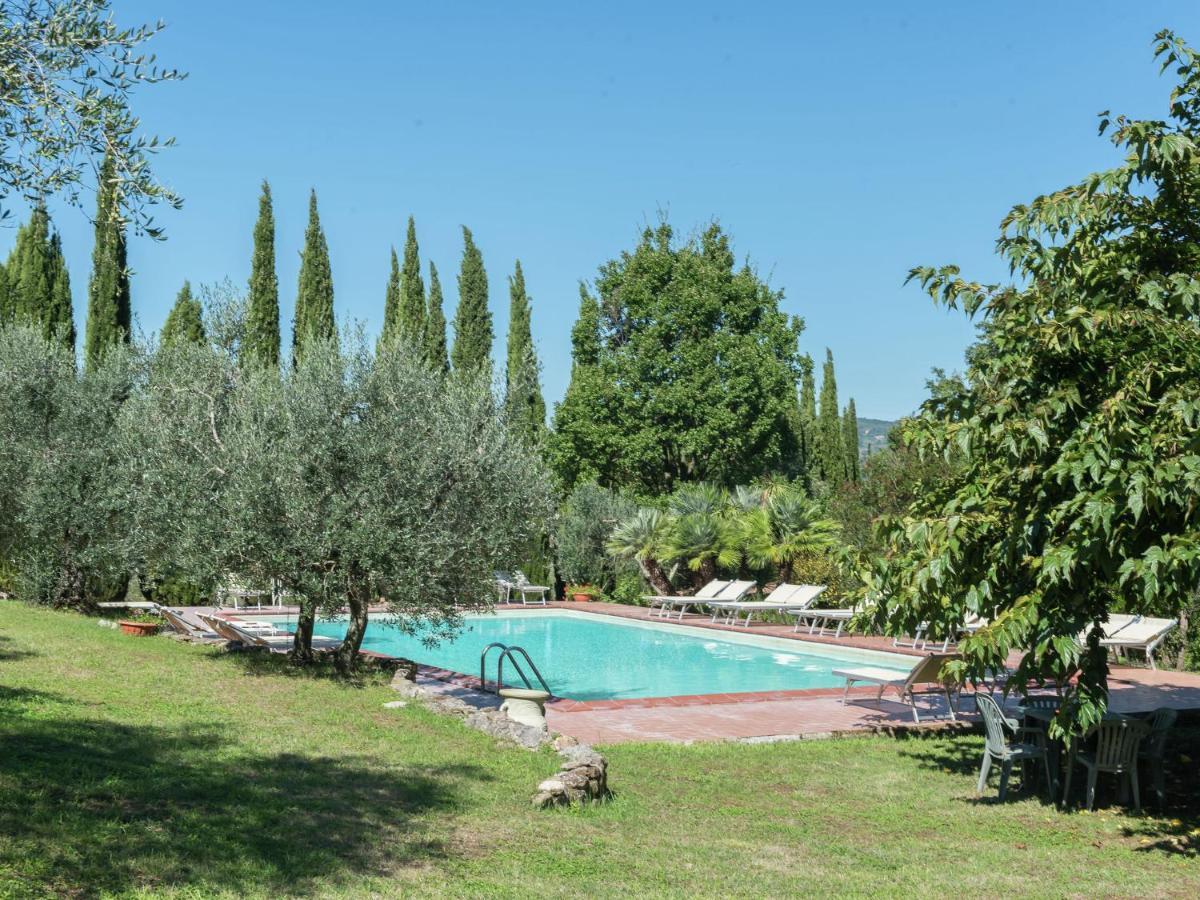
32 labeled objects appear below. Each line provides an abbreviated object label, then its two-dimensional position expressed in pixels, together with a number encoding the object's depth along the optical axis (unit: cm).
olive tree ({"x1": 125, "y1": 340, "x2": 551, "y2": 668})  1297
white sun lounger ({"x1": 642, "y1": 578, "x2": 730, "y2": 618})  2577
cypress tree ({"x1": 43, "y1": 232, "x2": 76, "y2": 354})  3575
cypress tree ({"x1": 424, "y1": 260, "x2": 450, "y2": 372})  3944
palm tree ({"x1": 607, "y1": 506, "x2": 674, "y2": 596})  2955
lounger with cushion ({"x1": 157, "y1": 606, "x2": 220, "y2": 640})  1809
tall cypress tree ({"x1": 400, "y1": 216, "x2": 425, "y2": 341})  3908
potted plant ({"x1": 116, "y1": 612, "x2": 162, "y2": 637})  1755
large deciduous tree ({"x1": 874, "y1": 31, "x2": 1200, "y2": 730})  662
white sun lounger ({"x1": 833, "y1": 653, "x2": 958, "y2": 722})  1147
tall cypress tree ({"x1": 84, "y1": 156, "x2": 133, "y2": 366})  3312
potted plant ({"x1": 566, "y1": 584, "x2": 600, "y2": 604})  3183
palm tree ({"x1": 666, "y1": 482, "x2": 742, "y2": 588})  2791
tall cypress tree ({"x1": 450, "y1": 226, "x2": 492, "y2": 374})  3928
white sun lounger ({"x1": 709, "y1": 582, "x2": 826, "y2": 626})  2280
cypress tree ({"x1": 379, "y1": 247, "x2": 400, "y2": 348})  4056
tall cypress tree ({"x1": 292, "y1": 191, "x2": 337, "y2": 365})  3759
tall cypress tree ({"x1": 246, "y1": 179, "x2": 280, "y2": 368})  3528
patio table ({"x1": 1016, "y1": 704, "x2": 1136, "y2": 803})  880
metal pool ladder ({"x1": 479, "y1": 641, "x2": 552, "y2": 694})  1262
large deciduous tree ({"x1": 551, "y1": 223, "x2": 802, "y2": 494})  3616
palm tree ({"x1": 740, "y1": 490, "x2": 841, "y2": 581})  2620
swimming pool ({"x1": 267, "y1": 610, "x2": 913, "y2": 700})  1795
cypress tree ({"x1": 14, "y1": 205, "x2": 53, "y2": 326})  3475
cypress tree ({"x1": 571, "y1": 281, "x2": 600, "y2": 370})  3853
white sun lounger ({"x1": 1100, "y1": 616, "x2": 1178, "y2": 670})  1623
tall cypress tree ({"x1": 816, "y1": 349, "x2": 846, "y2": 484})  5203
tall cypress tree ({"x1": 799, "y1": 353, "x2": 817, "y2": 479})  4988
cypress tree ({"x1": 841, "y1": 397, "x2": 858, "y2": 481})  5316
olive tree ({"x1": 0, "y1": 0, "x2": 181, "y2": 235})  699
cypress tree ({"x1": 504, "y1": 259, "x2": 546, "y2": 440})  3812
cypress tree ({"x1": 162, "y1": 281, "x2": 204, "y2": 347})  3594
